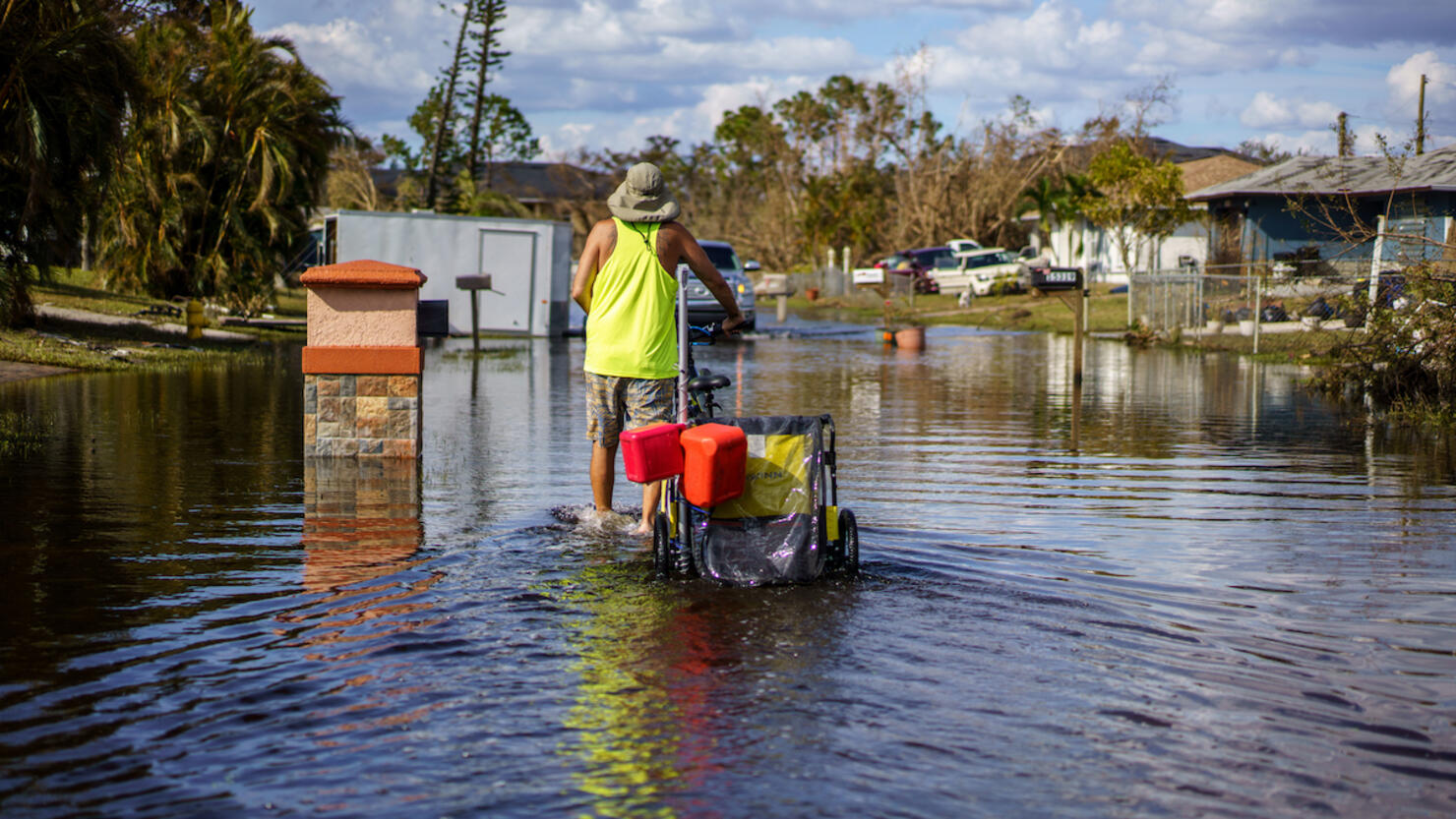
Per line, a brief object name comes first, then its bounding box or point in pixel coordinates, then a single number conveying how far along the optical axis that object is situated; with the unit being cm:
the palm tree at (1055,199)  5494
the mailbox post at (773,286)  6302
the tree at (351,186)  6938
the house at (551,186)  8808
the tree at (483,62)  5834
